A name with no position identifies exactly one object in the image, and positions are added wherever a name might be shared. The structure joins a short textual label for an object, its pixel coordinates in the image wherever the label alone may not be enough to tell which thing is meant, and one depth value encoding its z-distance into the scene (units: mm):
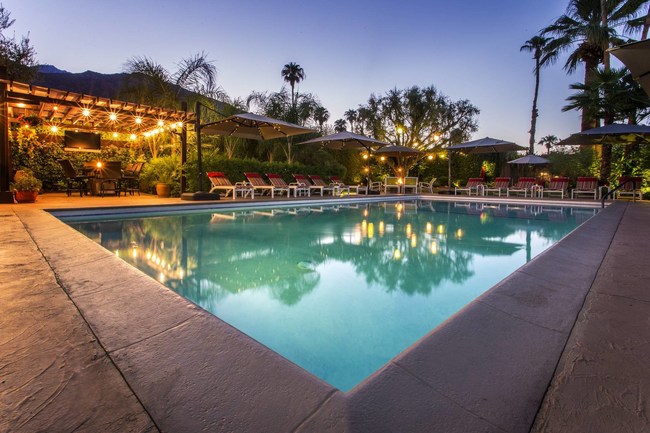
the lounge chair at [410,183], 16734
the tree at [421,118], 23641
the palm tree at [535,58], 20403
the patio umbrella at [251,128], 10375
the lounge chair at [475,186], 15984
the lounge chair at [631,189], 10891
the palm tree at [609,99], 12672
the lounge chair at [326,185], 14256
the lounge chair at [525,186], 14766
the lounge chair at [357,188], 15383
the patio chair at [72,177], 9930
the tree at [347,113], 34809
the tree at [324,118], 38819
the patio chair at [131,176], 11852
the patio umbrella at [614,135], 10711
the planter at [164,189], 11477
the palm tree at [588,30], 14632
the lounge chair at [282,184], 12892
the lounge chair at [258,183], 11836
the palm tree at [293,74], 38469
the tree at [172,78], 13016
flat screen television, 11711
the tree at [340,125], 43819
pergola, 7465
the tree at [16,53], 15566
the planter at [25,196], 7805
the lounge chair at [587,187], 12766
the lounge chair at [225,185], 11180
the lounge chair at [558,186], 13664
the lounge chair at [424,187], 17602
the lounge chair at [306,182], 13602
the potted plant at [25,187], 7820
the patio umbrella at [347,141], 13693
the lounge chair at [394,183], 16828
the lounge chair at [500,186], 15094
